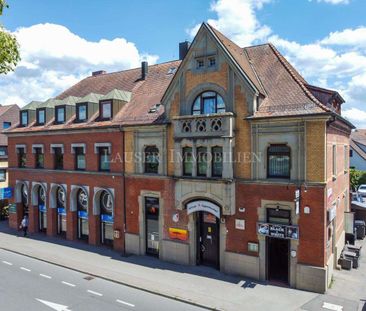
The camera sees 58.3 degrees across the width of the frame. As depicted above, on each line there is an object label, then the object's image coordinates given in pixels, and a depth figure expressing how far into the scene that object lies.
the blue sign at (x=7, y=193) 30.38
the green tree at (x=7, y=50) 9.72
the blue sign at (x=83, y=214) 25.66
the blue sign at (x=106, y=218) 24.15
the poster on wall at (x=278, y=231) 16.45
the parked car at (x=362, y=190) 45.66
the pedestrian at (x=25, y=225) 27.75
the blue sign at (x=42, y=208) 28.69
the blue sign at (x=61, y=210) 27.21
